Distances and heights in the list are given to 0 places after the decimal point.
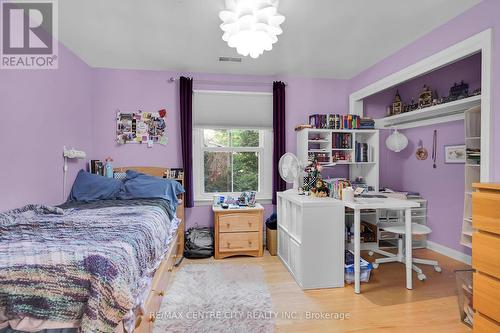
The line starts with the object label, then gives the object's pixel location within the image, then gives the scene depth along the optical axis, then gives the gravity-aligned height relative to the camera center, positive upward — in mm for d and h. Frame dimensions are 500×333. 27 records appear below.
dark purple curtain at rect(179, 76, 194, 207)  3348 +530
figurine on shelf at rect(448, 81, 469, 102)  2807 +840
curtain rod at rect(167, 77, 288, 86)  3435 +1168
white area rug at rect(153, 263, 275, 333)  1813 -1173
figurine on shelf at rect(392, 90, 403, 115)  3610 +864
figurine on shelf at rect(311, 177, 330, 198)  2683 -279
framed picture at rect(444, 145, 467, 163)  2992 +127
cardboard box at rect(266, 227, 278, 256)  3264 -1023
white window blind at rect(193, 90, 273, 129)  3486 +788
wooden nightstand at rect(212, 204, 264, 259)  3137 -852
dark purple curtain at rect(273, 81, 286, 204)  3547 +533
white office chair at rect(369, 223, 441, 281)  2568 -1033
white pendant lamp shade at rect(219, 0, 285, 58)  1689 +1010
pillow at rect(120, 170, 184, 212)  2817 -279
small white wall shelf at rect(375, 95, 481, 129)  2701 +650
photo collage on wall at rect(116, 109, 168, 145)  3354 +510
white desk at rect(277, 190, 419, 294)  2326 -726
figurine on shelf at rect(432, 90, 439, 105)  3159 +882
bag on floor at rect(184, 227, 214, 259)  3145 -1026
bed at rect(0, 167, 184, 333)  1009 -487
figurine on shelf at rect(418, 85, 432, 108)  3262 +887
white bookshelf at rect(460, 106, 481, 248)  2617 +203
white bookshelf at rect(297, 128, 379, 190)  3393 +233
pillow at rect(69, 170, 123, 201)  2742 -263
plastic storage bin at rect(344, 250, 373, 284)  2454 -1066
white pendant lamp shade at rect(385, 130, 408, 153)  3400 +315
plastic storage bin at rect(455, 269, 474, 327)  1862 -1047
